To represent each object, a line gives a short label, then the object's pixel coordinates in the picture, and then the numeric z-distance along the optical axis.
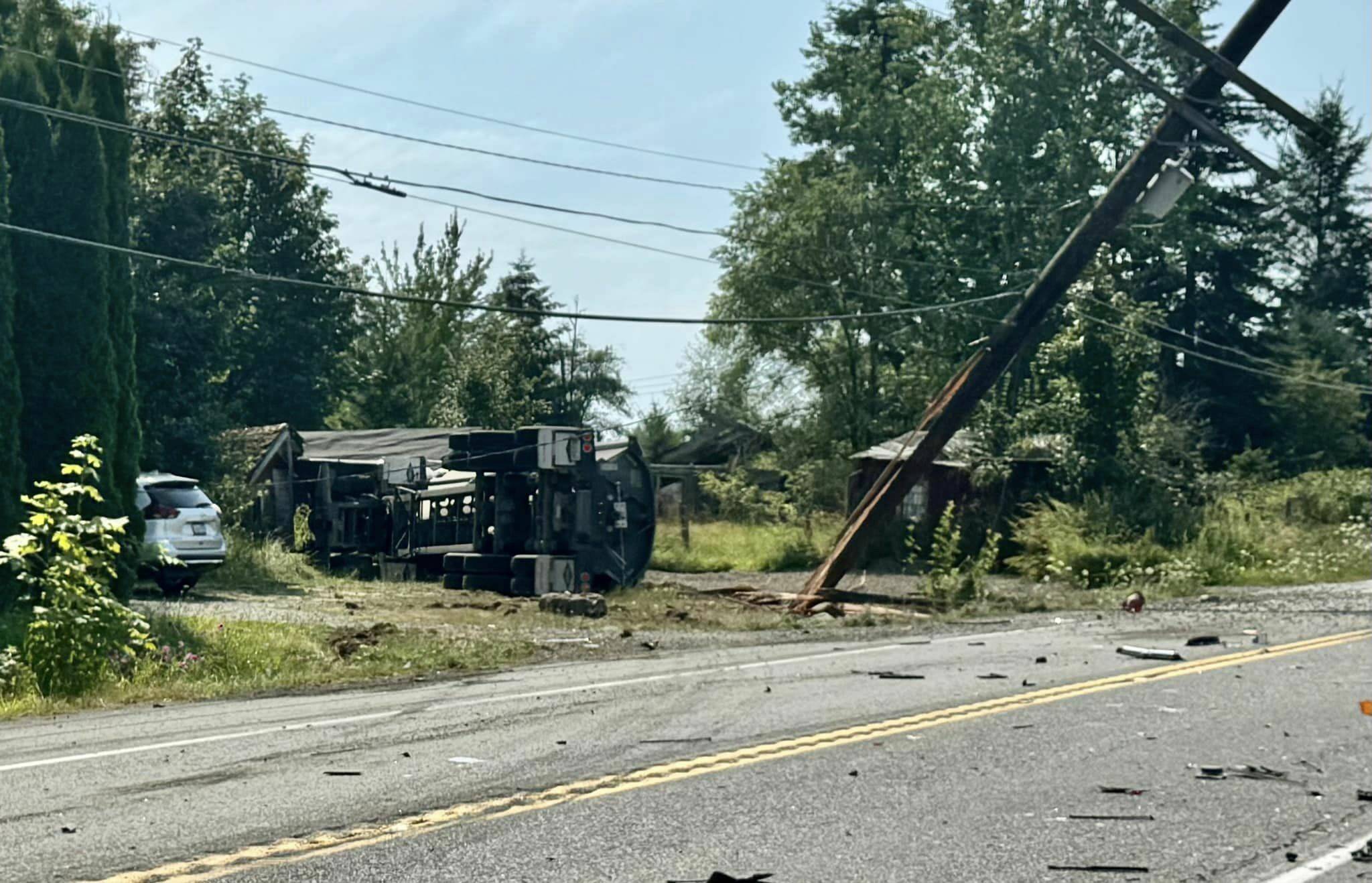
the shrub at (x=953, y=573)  26.52
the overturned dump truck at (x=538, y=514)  27.41
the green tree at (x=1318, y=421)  57.56
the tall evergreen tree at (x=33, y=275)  19.55
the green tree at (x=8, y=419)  18.11
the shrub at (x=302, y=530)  34.34
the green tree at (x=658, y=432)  78.00
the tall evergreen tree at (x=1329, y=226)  68.06
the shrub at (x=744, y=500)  51.94
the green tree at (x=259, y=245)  48.81
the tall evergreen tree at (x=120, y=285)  20.23
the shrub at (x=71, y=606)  13.71
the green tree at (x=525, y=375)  58.72
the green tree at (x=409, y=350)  68.75
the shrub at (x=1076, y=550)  31.88
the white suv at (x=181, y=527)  24.53
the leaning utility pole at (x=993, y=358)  26.25
